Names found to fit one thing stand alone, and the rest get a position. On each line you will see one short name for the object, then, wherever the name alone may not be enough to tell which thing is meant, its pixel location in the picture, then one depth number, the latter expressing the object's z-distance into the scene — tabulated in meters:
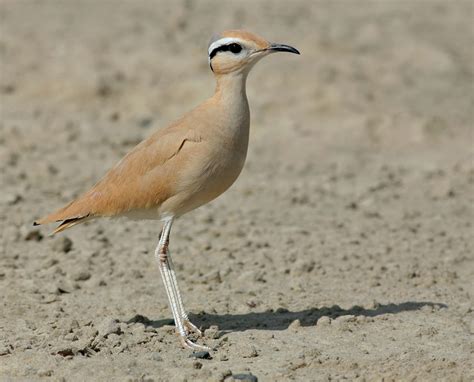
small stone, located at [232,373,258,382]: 11.29
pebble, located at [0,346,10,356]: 12.02
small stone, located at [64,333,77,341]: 12.55
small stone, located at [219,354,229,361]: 12.12
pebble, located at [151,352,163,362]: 12.00
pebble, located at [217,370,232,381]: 11.32
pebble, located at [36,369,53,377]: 11.45
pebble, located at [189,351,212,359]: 12.10
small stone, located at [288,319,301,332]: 13.20
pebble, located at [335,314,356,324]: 13.30
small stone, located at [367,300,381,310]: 14.18
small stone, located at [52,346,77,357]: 12.02
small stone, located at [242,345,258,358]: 12.16
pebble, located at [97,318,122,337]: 12.65
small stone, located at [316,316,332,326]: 13.31
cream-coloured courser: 12.66
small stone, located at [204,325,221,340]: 12.94
